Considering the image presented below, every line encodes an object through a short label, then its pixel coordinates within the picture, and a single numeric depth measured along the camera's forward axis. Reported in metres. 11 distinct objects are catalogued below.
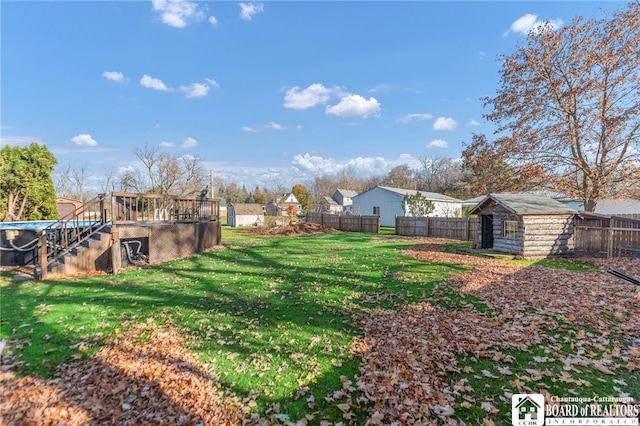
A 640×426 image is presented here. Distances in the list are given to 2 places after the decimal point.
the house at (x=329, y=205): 57.38
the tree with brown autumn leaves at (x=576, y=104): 13.45
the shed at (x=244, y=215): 37.69
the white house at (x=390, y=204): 31.80
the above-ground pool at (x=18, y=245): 10.28
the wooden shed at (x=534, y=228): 11.44
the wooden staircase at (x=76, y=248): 8.94
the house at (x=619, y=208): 22.99
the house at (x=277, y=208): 52.11
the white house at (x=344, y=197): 64.69
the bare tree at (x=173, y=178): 42.94
